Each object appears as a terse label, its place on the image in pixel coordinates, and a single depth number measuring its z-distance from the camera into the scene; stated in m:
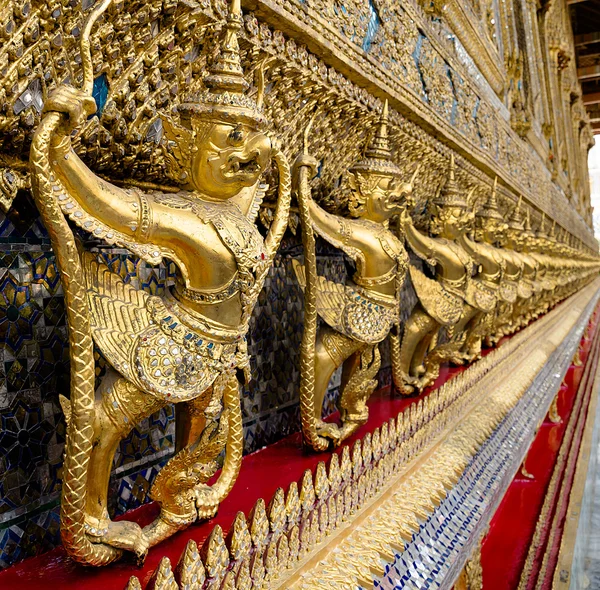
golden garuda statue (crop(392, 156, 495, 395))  1.62
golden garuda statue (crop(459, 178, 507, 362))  2.03
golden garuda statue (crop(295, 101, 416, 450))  1.11
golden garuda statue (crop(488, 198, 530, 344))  2.42
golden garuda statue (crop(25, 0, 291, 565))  0.62
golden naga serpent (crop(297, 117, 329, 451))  1.05
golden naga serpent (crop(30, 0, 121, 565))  0.59
